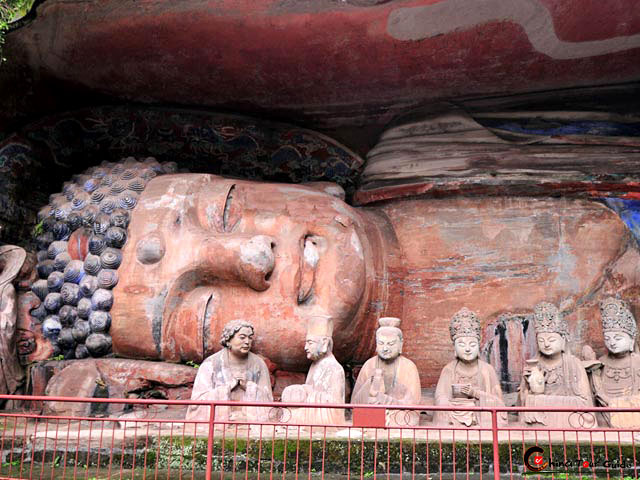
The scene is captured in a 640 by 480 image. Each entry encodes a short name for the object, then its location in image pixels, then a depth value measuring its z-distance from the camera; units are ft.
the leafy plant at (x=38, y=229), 26.81
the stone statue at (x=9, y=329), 24.25
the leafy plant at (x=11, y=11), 24.03
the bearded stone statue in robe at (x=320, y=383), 20.49
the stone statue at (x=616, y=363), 21.61
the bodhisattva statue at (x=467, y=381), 20.68
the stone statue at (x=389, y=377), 20.92
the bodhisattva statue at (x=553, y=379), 20.33
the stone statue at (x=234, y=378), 20.70
